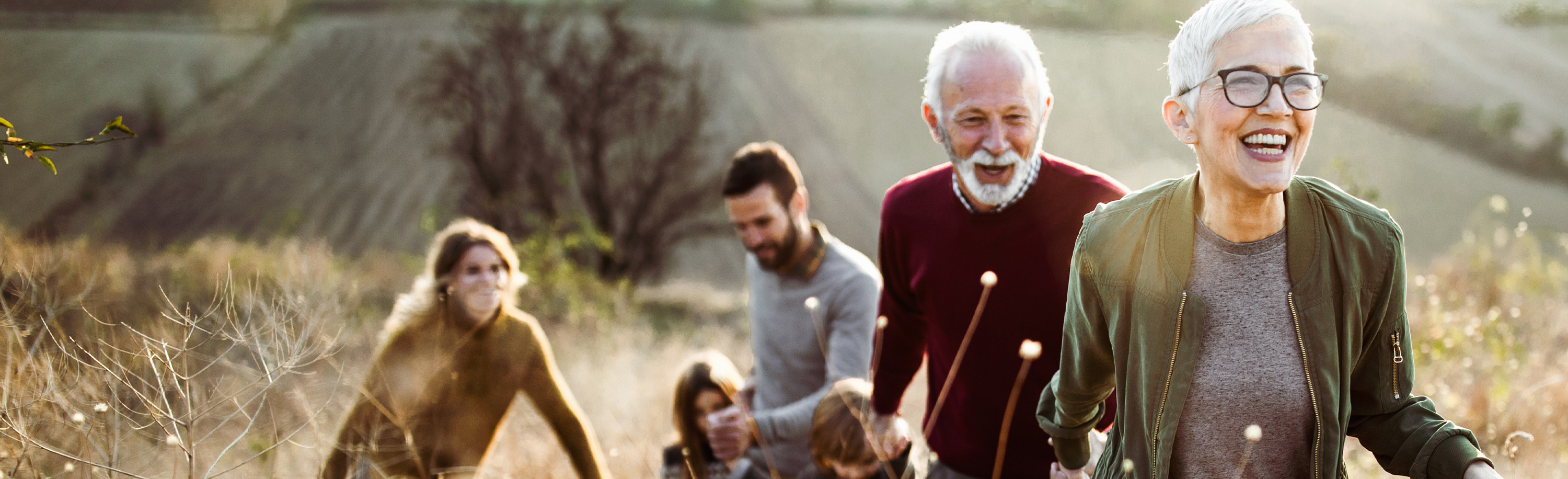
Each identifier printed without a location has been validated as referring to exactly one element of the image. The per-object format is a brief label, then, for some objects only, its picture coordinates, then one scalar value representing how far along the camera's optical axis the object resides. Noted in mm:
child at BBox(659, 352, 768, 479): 3684
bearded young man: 3355
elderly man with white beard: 2523
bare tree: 15625
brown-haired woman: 3438
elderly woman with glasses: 1493
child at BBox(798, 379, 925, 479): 2938
